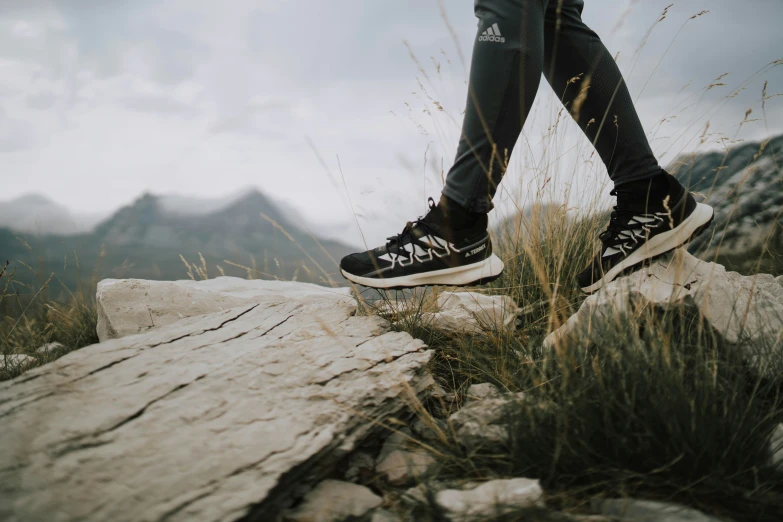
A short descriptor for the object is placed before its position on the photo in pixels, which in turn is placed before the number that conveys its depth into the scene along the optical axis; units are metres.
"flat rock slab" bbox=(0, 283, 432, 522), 0.87
